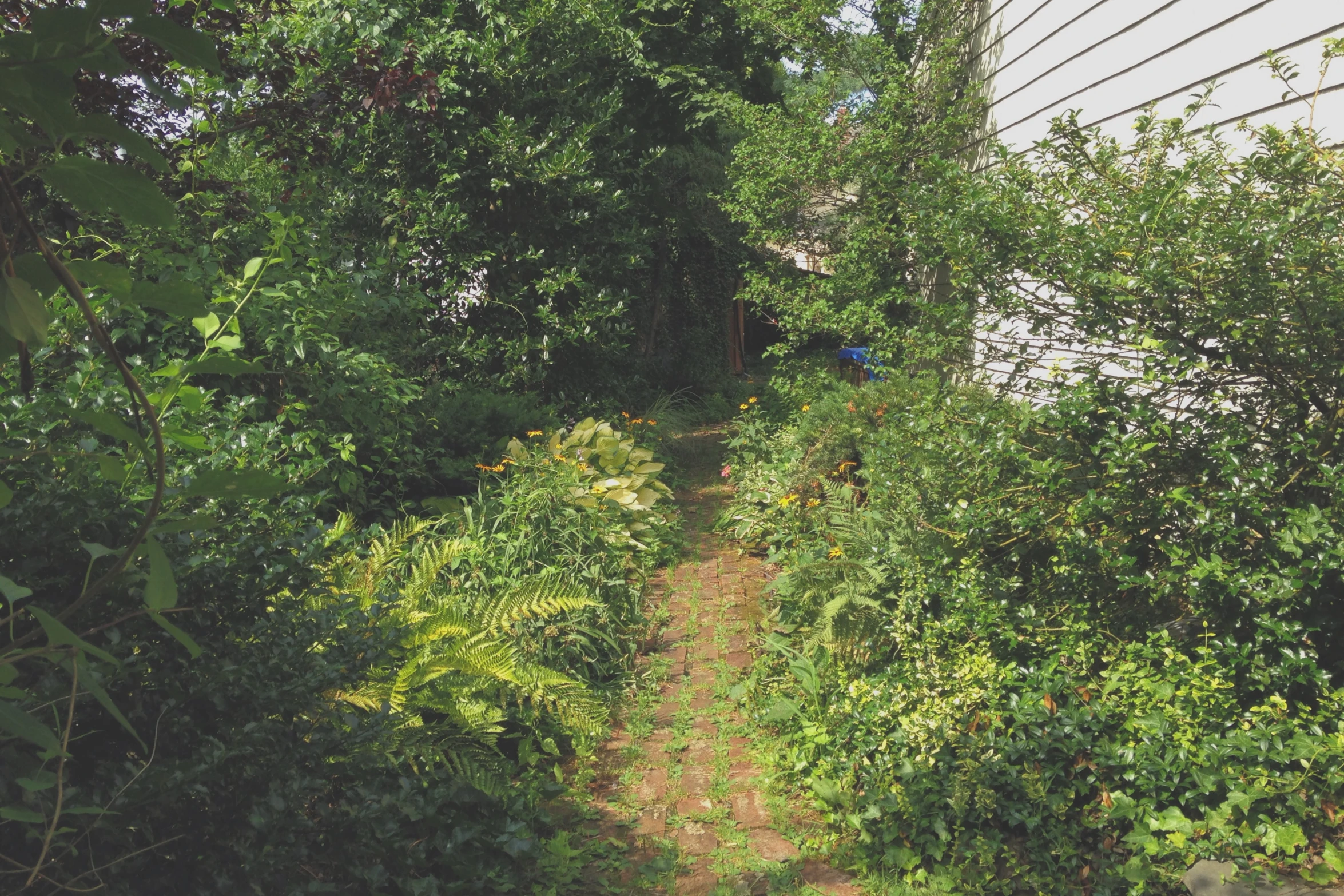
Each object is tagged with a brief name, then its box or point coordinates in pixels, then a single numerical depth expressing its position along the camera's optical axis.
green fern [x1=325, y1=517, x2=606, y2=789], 3.66
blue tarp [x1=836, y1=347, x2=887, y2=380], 6.87
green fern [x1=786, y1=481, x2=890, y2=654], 4.63
